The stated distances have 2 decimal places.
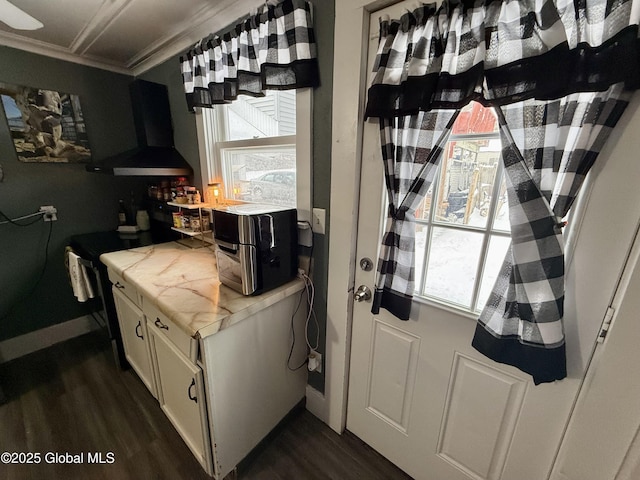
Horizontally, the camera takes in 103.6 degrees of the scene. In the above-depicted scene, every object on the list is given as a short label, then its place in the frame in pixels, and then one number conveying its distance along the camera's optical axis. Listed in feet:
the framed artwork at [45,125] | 5.57
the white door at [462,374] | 2.16
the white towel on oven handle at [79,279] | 5.55
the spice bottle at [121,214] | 7.02
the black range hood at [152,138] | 5.57
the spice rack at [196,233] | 5.52
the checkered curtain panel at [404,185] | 2.77
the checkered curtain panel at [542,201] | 2.06
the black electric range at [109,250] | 5.33
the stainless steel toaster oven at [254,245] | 3.40
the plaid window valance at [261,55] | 3.42
